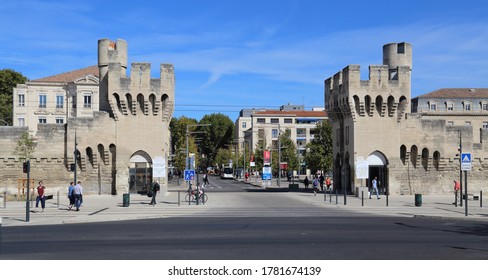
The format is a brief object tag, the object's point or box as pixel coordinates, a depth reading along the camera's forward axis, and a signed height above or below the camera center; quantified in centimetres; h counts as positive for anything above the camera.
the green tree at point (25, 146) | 4166 +53
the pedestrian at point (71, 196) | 3086 -239
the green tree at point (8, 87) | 8681 +1072
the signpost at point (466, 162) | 2953 -43
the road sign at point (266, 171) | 5900 -186
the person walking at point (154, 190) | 3481 -232
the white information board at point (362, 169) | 3956 -110
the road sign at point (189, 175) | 3534 -139
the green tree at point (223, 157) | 12256 -78
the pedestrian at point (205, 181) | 6888 -346
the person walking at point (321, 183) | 5344 -289
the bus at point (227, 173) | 10600 -376
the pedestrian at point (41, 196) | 3053 -238
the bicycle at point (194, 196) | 3651 -288
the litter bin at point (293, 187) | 5549 -336
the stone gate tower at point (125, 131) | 4331 +176
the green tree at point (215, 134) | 14525 +511
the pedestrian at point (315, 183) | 5194 -277
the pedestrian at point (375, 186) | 4279 -254
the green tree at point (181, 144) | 8594 +156
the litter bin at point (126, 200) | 3356 -283
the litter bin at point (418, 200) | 3474 -290
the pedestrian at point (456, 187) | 3478 -225
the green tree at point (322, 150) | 7275 +49
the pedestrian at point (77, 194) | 3069 -230
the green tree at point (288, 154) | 9138 -7
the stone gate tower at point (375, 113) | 4531 +337
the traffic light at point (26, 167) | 2592 -66
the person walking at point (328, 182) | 4850 -250
